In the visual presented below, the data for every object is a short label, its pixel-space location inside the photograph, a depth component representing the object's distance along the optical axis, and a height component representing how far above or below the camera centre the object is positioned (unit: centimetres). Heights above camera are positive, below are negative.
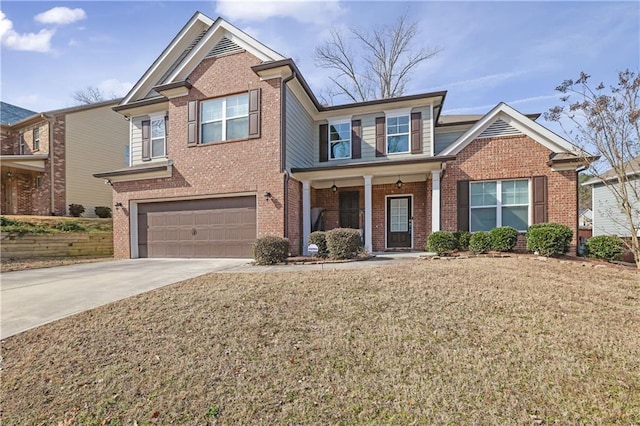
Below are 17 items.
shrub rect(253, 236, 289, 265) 839 -101
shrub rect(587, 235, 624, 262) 814 -96
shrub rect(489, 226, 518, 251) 883 -76
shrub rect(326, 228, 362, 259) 850 -82
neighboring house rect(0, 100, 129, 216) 1680 +336
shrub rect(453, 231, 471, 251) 957 -88
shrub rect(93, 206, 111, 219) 1798 +20
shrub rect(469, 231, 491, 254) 894 -86
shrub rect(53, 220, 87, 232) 1308 -46
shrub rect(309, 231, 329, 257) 909 -87
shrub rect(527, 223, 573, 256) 821 -73
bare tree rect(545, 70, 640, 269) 776 +257
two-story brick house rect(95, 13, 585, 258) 980 +168
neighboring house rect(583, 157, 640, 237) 1313 +32
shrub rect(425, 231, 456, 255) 914 -87
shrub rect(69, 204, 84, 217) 1695 +31
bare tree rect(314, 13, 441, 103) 2198 +1163
